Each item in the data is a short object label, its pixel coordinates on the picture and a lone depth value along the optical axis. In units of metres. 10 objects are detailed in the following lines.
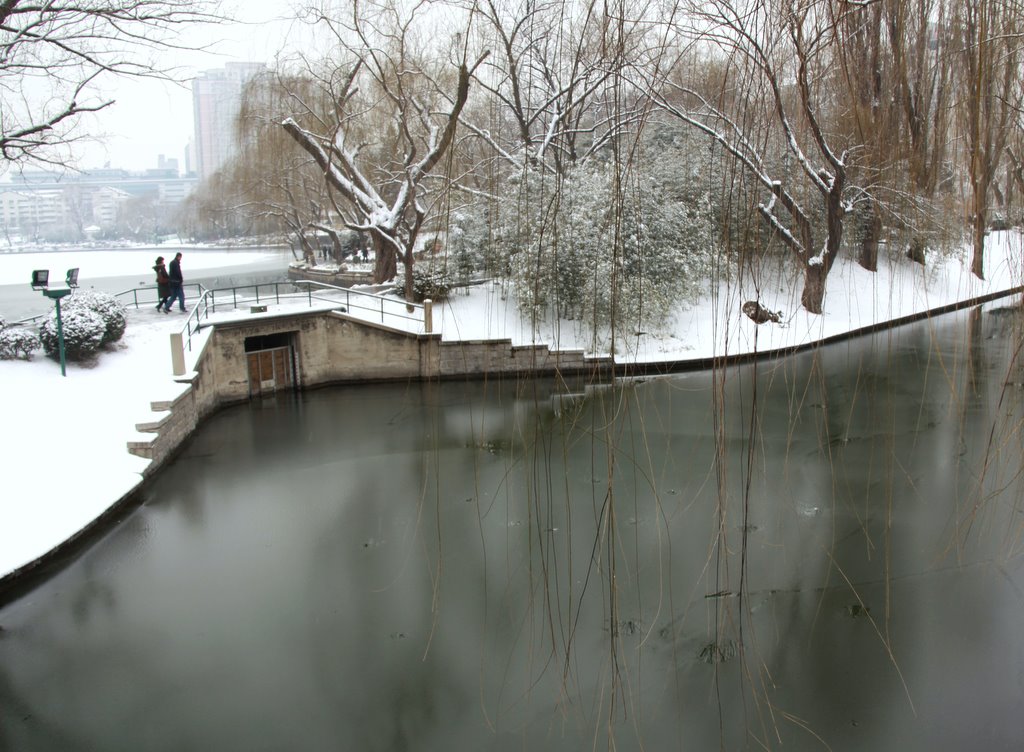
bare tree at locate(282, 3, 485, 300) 15.09
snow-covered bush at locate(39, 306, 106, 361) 11.37
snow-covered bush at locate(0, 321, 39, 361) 11.09
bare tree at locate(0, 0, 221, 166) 10.07
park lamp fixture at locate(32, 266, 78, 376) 10.87
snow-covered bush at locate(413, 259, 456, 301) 16.50
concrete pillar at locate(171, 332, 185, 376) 11.57
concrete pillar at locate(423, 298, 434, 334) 14.41
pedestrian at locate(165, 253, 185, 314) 15.31
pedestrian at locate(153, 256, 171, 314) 15.26
